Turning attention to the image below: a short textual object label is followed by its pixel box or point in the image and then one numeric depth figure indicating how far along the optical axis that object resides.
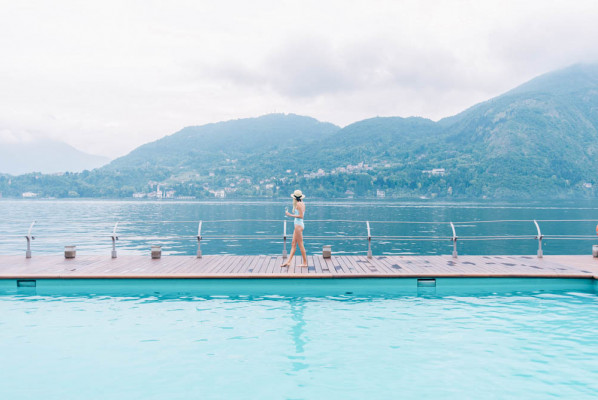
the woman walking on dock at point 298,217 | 12.24
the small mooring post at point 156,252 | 14.76
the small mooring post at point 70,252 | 14.61
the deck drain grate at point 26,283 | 11.83
